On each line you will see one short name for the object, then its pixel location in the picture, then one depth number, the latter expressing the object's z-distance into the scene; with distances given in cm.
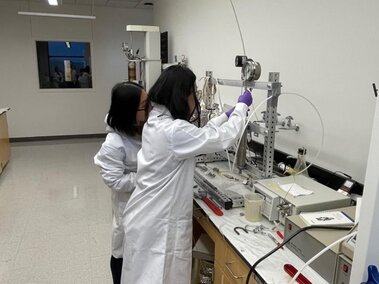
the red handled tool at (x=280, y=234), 129
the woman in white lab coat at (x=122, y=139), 157
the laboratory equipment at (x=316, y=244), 98
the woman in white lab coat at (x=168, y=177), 130
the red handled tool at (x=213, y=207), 148
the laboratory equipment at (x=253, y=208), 141
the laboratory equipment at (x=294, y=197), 128
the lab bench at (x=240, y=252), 106
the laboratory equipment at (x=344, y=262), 90
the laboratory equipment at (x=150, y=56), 477
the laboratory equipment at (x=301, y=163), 170
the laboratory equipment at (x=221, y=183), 155
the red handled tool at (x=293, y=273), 100
